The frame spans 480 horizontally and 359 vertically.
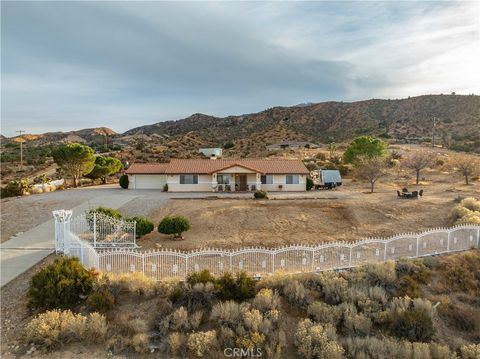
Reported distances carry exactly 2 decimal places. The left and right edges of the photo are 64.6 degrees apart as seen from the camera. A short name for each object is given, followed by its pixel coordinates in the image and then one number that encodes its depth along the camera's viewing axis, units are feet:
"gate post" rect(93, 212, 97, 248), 55.35
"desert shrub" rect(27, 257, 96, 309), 37.83
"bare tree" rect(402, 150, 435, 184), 119.75
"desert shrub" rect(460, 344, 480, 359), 32.89
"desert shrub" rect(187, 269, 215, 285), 40.50
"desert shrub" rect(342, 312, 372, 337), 35.78
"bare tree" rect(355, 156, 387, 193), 107.65
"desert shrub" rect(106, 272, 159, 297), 39.86
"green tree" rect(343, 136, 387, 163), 136.15
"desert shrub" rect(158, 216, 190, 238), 61.93
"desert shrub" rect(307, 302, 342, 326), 36.94
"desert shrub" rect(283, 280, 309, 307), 39.42
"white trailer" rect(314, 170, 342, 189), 120.67
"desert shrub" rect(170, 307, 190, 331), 35.45
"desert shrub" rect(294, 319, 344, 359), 31.73
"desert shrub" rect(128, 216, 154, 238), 61.41
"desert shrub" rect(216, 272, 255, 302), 39.55
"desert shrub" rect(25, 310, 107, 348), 32.89
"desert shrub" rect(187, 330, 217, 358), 32.40
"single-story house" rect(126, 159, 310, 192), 118.21
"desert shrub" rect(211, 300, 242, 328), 35.78
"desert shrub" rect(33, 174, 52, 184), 126.35
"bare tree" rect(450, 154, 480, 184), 117.39
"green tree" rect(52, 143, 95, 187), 121.90
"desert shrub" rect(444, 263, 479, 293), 45.50
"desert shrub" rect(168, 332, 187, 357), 32.71
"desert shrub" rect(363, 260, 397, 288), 43.52
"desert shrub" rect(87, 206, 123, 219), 63.10
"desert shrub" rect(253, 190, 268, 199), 99.45
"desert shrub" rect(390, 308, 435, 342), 35.83
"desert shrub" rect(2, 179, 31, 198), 107.34
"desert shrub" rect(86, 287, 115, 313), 37.40
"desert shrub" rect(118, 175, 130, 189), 125.90
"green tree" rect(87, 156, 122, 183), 141.09
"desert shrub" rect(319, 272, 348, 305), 40.04
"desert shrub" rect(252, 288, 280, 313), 37.65
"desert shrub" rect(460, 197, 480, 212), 76.36
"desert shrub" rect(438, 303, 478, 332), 39.36
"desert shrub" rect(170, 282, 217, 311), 38.60
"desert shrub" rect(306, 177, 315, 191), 120.16
